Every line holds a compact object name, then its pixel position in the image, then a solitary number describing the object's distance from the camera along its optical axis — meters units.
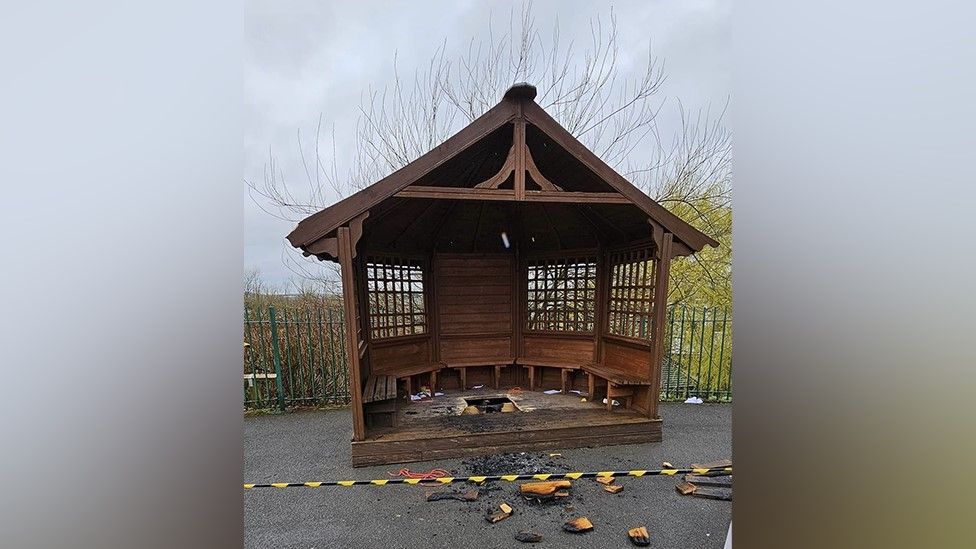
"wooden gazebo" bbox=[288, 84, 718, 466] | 4.08
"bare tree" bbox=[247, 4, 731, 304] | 8.77
